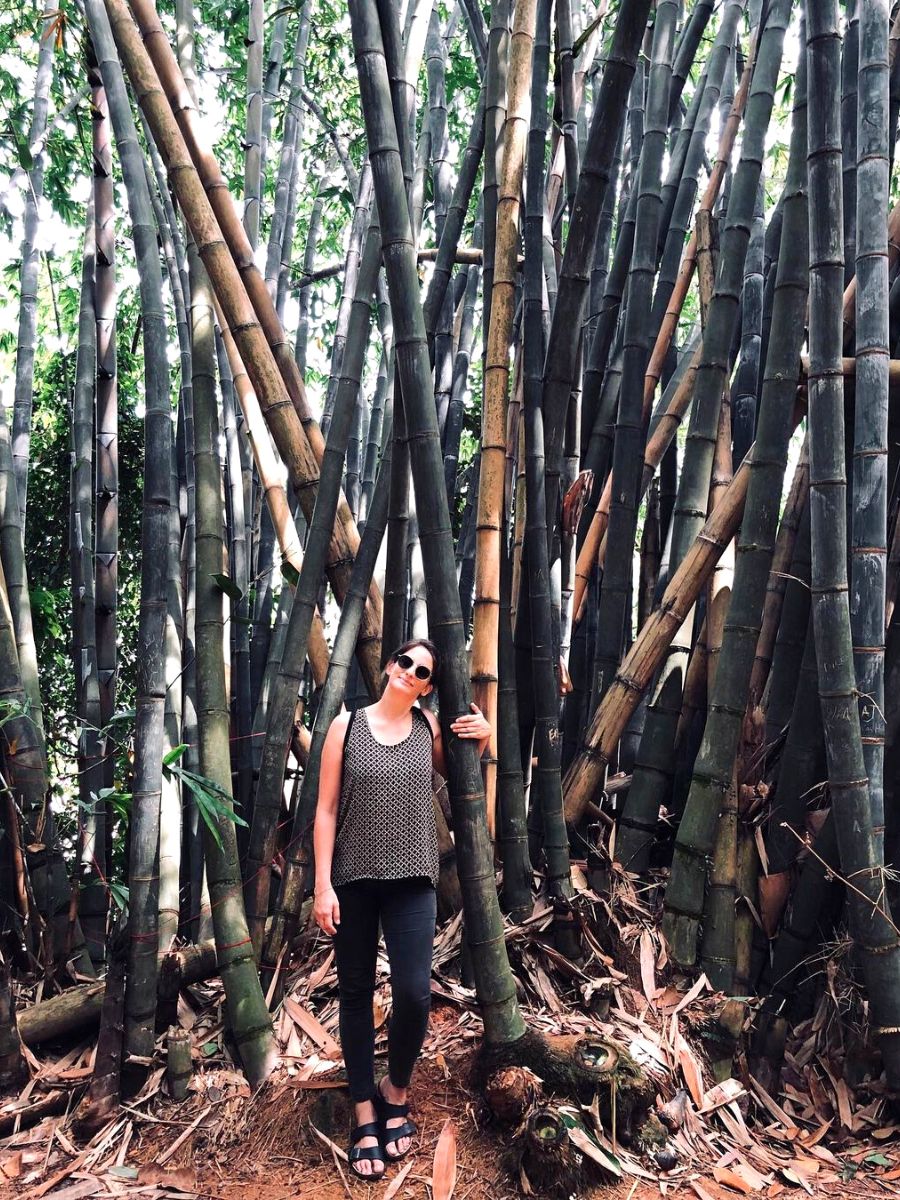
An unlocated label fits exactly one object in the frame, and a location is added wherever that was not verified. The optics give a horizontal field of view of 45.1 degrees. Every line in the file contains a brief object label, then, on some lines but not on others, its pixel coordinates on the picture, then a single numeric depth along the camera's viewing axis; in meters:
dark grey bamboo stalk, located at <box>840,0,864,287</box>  2.87
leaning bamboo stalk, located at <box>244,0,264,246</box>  3.30
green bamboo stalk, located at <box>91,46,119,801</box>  3.15
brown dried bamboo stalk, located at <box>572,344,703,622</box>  3.23
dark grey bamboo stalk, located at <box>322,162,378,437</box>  4.45
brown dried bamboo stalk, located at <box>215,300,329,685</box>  2.94
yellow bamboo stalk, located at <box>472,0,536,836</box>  2.51
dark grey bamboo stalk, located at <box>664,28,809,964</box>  2.62
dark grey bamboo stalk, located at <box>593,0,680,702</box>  2.96
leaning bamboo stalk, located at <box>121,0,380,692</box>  2.61
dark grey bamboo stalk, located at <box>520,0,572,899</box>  2.71
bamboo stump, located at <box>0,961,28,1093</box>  2.63
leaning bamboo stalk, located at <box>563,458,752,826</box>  2.82
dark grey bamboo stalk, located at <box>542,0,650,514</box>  2.41
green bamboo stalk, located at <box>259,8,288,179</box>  4.06
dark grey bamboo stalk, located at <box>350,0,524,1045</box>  2.25
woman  2.17
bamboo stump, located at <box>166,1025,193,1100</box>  2.52
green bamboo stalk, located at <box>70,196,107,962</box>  3.25
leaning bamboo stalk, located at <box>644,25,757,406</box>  3.21
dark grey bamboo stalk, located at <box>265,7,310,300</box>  4.04
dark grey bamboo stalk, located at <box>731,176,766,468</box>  3.28
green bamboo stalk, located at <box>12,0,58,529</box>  3.78
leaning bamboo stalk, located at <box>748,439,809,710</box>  2.86
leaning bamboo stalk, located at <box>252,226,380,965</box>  2.58
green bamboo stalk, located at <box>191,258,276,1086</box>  2.49
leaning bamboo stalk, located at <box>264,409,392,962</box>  2.62
